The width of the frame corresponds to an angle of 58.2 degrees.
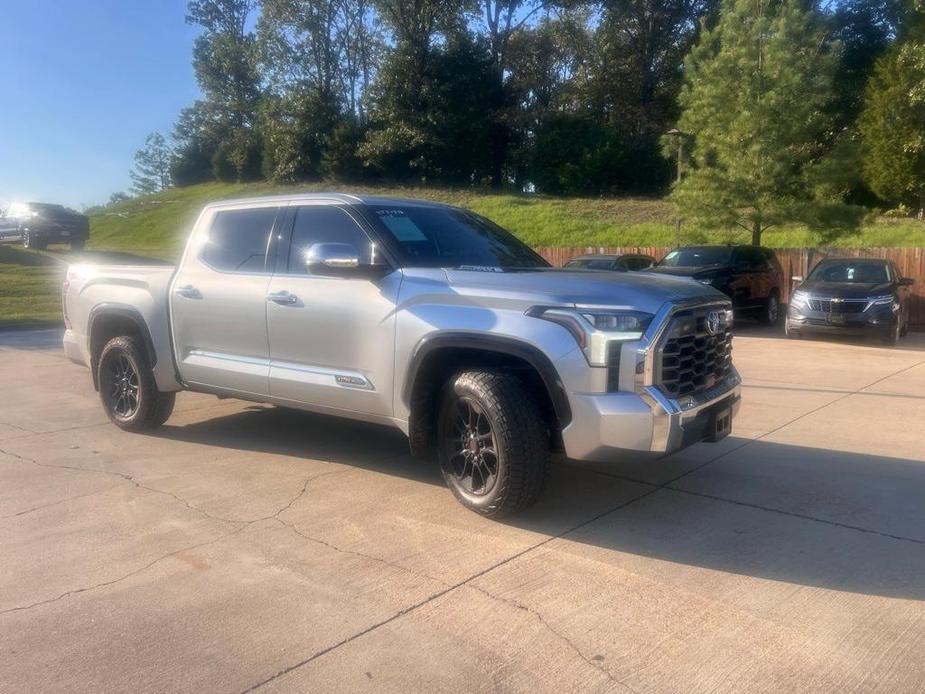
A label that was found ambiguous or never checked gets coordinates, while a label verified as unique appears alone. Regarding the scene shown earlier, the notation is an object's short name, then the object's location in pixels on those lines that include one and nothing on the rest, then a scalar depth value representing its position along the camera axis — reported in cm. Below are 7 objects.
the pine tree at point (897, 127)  2872
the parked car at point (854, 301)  1371
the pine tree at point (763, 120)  1984
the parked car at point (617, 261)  2034
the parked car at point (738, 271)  1616
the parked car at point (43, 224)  2872
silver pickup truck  442
